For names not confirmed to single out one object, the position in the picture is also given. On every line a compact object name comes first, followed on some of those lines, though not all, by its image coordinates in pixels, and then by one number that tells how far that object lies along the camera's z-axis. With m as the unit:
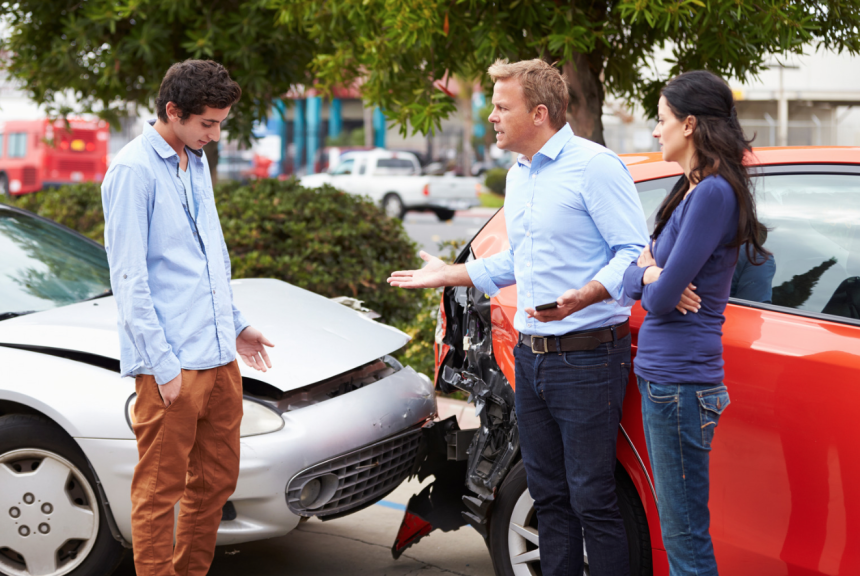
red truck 26.30
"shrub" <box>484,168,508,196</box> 31.38
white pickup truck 22.97
